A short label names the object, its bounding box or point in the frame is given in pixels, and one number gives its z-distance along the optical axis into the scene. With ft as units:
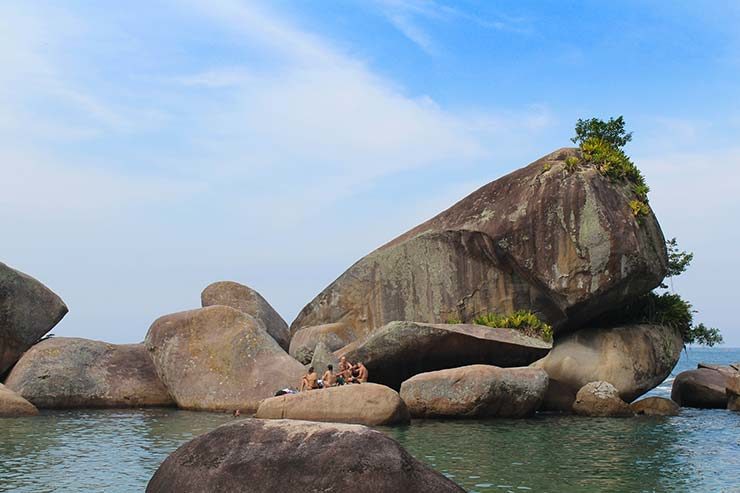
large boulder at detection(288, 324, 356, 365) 101.55
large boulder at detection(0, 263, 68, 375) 94.68
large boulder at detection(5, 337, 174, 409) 91.04
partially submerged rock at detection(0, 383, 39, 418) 80.02
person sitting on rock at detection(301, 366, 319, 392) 79.66
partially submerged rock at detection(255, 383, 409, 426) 68.39
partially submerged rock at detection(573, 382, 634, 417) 85.35
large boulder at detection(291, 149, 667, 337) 92.32
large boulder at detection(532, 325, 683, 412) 92.17
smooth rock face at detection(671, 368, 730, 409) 103.76
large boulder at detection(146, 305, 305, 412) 85.81
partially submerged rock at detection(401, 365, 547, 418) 77.30
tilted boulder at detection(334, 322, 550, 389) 86.58
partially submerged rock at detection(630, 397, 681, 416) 89.20
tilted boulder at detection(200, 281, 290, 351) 117.19
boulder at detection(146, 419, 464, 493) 31.81
